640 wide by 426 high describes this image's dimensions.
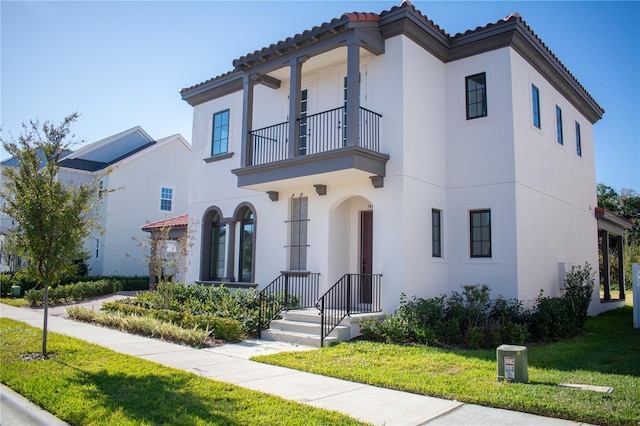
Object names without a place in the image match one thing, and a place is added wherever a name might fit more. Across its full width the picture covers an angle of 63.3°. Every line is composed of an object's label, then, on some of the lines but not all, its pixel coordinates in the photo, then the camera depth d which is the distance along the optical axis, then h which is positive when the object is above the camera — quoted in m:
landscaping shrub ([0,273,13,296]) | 22.04 -0.77
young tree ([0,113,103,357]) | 9.07 +1.05
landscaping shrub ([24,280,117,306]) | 18.73 -0.92
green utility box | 7.35 -1.27
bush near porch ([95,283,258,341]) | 11.58 -1.03
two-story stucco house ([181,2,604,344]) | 12.48 +2.77
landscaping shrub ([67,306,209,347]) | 10.96 -1.34
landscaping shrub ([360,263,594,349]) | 10.70 -1.04
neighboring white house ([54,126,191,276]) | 27.27 +4.48
